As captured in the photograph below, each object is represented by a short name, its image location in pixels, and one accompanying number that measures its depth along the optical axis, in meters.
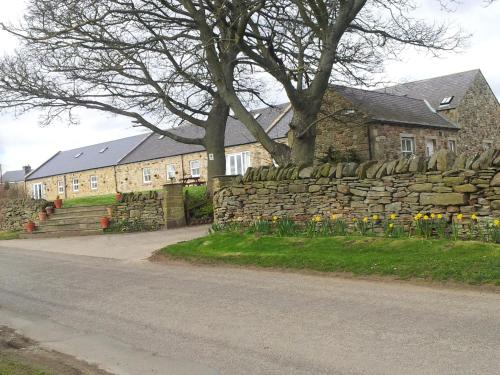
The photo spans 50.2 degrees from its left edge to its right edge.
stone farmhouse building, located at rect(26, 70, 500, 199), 23.62
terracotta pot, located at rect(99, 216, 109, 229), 21.81
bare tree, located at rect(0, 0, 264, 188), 16.36
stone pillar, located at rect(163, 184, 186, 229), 21.22
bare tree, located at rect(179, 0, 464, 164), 15.75
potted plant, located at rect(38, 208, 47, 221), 25.11
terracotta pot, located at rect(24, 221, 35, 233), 23.70
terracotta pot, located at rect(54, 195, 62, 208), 26.08
